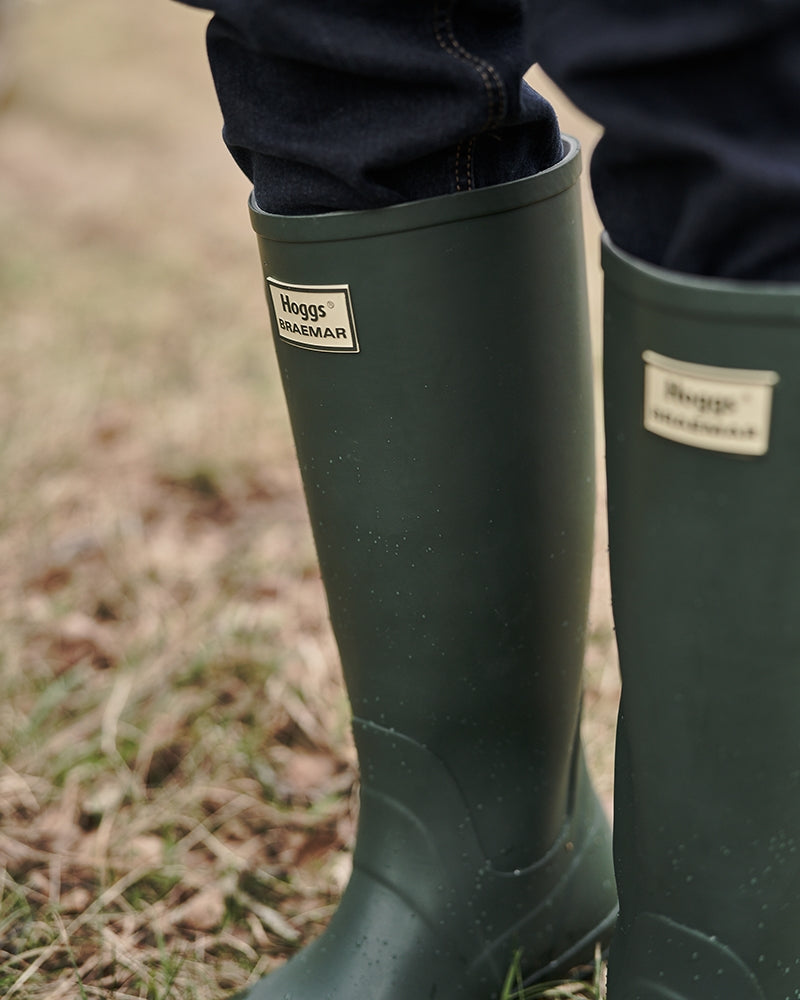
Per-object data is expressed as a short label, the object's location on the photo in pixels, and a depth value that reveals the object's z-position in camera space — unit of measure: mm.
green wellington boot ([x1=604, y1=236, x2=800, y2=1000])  551
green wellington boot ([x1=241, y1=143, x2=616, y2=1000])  723
